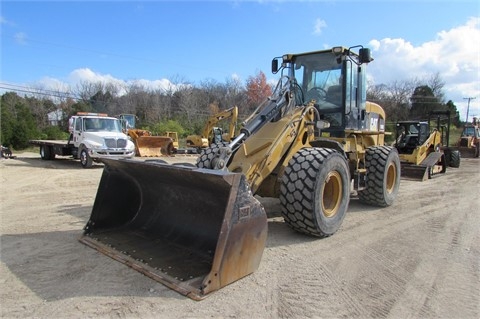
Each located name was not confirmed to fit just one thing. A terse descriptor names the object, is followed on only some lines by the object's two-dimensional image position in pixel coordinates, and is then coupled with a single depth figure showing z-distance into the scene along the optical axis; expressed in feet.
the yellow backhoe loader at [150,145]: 59.98
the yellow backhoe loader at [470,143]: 72.43
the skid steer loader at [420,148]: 40.45
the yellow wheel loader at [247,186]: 11.57
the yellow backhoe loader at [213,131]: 29.67
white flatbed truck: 45.29
